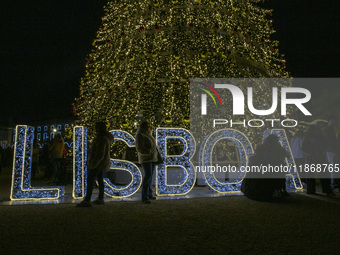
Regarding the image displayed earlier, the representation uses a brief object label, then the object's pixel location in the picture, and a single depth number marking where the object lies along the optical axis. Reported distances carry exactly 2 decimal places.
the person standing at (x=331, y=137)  8.44
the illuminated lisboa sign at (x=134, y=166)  7.20
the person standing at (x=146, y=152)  7.16
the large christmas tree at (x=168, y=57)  13.08
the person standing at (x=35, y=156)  12.97
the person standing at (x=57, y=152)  11.49
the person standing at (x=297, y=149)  9.24
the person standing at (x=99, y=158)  6.77
